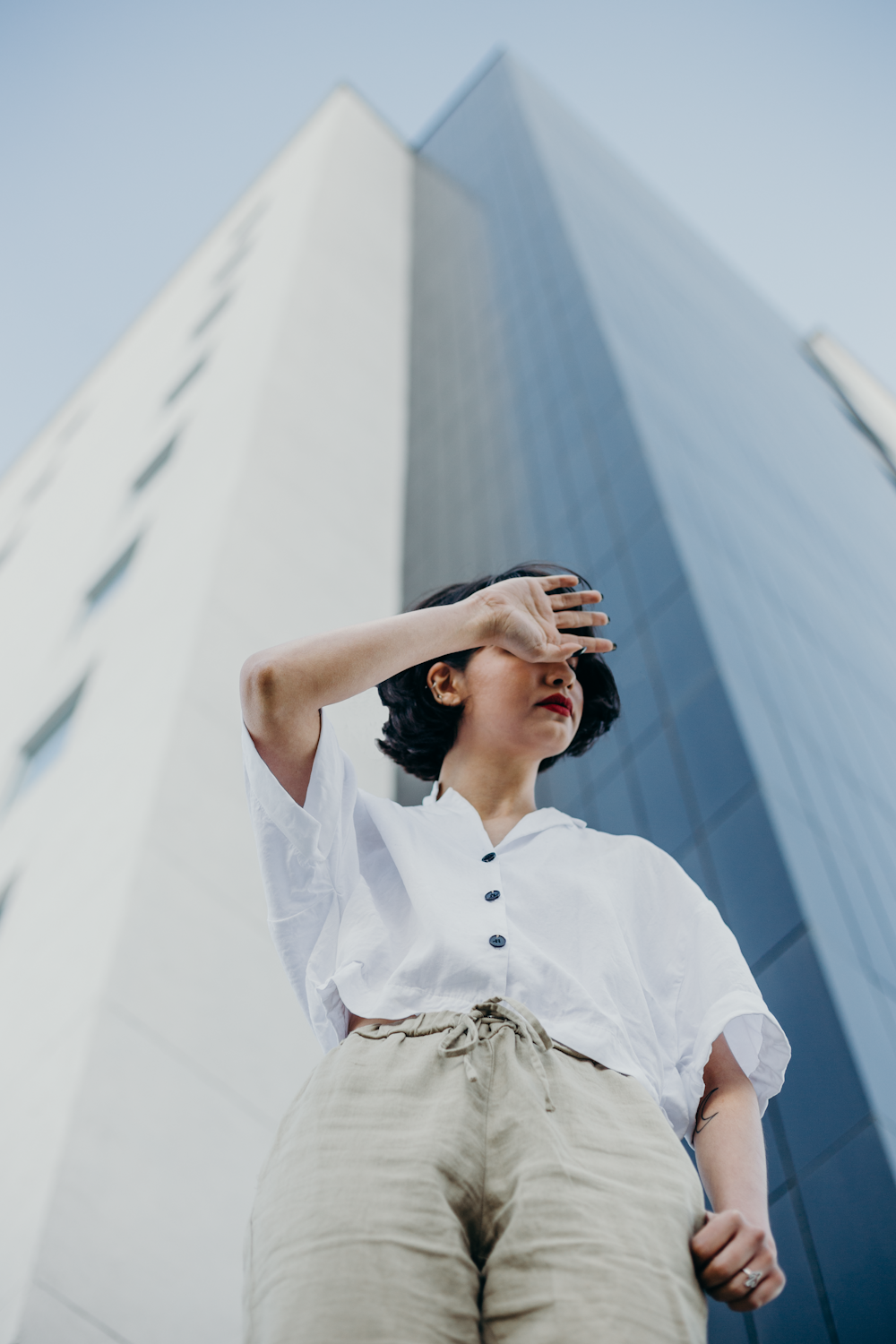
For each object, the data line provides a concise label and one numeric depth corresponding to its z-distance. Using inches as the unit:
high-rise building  154.5
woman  49.9
